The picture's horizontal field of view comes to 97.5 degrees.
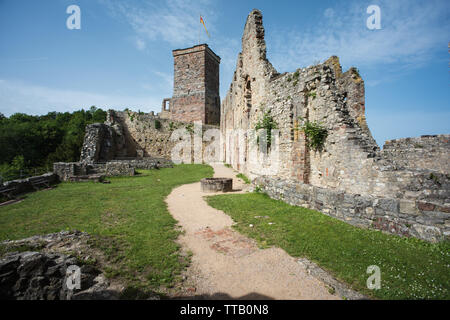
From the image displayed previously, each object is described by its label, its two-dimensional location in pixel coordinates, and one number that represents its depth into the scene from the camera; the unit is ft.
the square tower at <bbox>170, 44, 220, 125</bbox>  98.22
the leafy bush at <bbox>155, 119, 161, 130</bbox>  84.02
